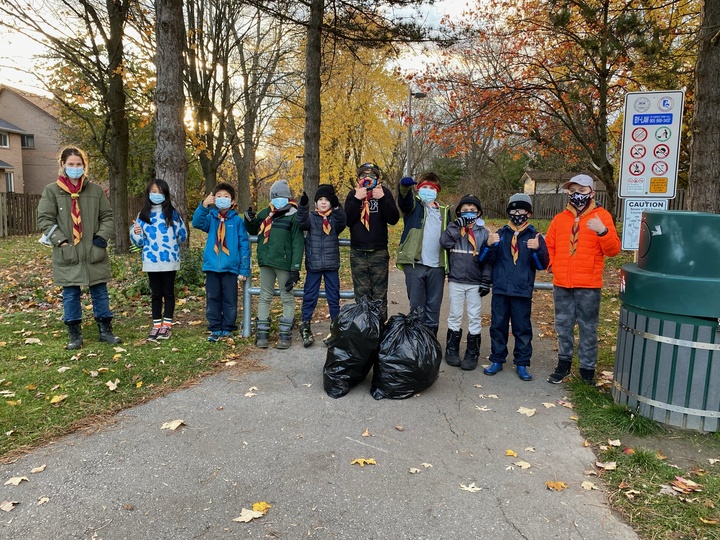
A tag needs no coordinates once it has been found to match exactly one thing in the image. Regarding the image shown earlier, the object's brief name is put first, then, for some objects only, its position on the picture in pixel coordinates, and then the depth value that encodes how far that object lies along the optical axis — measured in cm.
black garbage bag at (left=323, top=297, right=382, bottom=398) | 412
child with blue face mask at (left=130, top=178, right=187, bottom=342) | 538
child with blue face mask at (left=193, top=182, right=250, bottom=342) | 538
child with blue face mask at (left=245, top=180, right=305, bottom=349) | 530
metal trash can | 335
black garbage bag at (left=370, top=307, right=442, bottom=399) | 408
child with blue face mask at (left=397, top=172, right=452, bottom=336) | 500
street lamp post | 1955
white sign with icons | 532
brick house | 3762
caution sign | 555
